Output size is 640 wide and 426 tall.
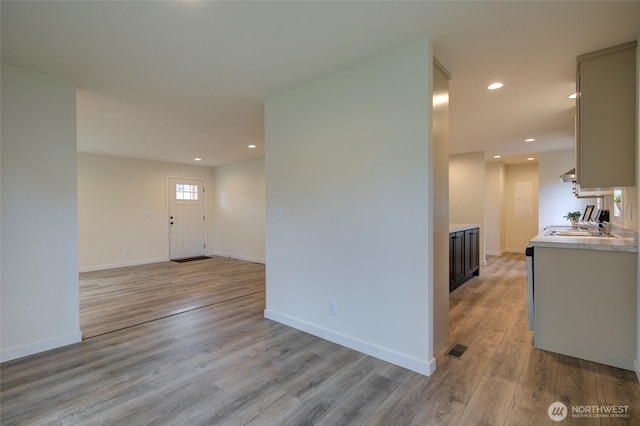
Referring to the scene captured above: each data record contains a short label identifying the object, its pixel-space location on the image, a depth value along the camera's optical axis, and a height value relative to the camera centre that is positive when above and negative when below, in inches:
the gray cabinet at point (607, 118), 92.3 +28.3
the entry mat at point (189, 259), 301.1 -50.2
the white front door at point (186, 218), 305.1 -8.5
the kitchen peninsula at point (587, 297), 92.1 -29.6
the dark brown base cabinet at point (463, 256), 172.1 -30.4
